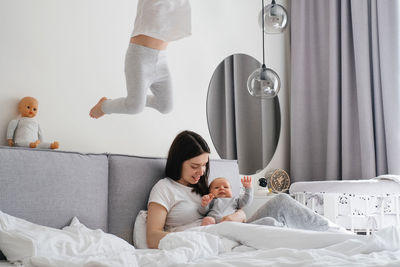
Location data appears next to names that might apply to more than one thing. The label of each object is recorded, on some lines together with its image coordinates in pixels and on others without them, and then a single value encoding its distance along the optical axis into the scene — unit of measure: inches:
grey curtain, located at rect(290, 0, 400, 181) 133.2
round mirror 126.3
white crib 106.8
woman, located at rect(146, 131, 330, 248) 78.3
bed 50.6
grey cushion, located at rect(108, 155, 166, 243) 79.6
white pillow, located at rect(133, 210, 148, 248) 77.5
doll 77.2
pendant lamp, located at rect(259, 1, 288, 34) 105.4
